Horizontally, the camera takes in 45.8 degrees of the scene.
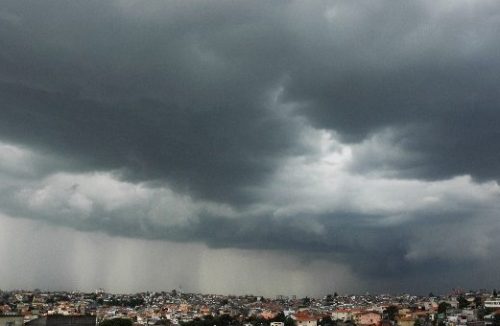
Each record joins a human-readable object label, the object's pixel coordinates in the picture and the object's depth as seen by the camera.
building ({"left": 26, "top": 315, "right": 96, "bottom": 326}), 101.49
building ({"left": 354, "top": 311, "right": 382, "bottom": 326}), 146.19
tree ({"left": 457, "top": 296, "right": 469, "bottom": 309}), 163.50
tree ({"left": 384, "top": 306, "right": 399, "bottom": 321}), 158.49
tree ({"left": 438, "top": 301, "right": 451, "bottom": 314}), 151.02
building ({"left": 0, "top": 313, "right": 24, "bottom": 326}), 109.32
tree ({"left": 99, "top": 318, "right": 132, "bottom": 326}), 110.87
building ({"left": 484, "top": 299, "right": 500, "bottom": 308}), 142.14
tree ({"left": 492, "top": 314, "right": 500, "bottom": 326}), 110.51
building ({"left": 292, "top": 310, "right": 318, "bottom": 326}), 147.74
